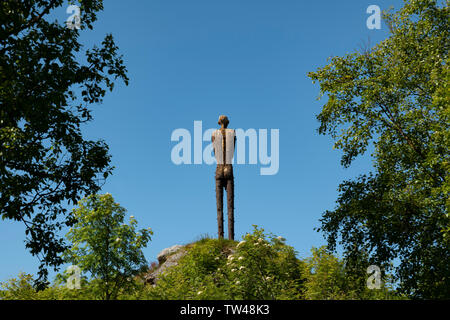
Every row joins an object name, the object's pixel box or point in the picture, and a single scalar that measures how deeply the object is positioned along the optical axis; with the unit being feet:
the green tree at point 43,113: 41.94
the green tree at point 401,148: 52.03
